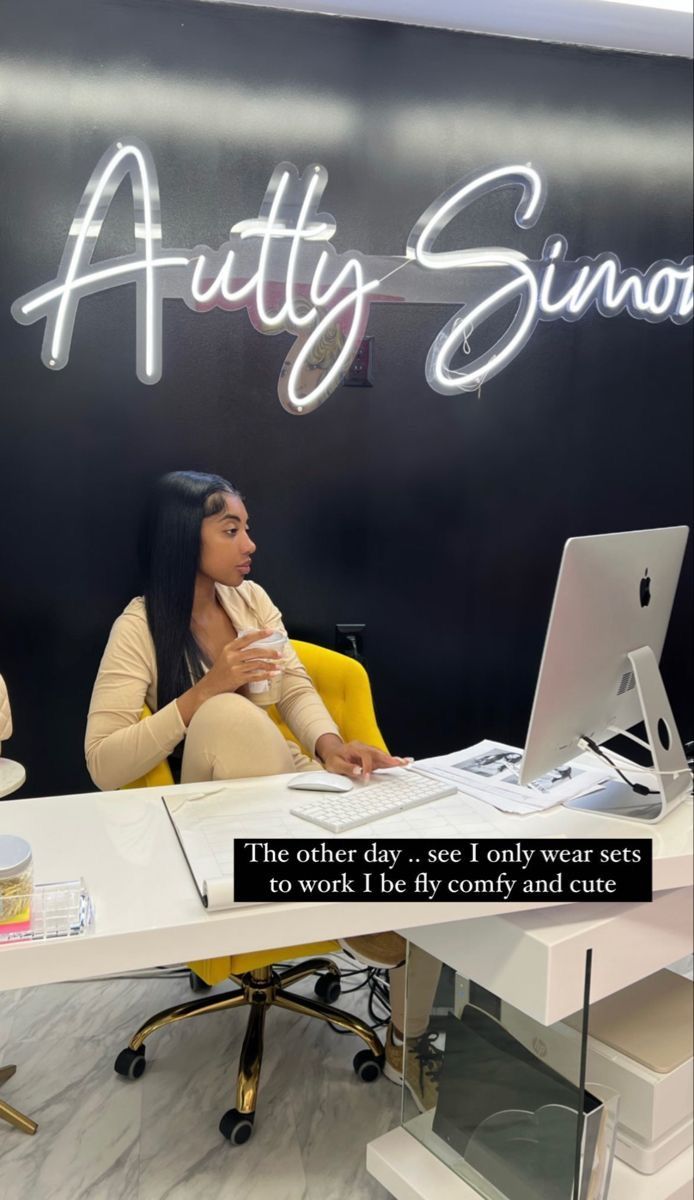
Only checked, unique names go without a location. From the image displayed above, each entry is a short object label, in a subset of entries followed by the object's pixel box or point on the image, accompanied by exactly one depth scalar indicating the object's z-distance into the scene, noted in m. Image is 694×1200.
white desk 1.55
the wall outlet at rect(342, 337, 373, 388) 3.39
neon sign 3.03
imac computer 1.93
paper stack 2.17
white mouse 2.21
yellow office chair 2.39
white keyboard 2.00
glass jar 1.53
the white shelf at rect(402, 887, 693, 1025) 1.78
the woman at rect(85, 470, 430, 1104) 2.39
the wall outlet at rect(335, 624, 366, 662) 3.51
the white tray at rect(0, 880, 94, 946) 1.52
